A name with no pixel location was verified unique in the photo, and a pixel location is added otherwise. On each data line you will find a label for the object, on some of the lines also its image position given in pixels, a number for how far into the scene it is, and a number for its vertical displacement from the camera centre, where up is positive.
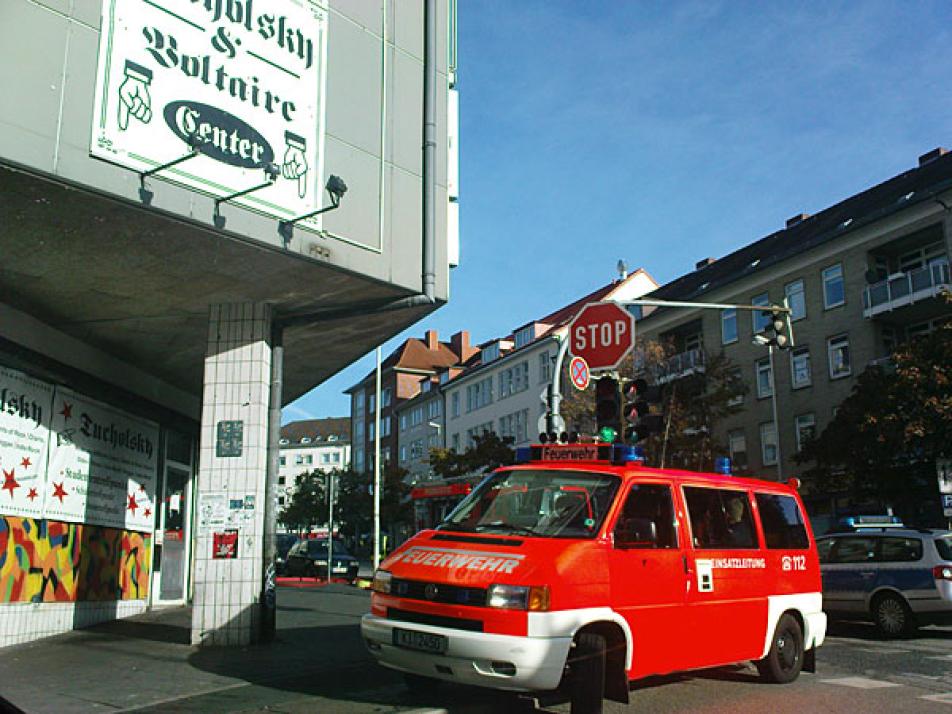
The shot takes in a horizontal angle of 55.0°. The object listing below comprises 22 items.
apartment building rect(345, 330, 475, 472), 90.19 +15.01
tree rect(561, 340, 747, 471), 32.97 +4.57
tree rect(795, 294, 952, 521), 24.39 +2.71
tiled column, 11.84 +0.80
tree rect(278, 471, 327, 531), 86.72 +2.76
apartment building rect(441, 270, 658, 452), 58.06 +10.65
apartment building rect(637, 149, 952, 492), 33.31 +9.07
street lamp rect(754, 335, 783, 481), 38.50 +5.36
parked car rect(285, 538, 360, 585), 33.53 -0.99
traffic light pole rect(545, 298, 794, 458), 13.99 +2.91
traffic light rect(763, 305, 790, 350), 16.62 +3.68
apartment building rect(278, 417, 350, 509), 140.12 +13.10
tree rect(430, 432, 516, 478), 45.09 +3.74
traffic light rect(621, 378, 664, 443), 11.66 +1.57
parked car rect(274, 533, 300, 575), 44.64 -0.57
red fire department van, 6.76 -0.41
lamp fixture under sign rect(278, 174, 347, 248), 10.93 +4.08
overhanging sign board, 9.61 +4.99
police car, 13.48 -0.70
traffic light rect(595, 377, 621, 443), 11.88 +1.61
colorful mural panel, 12.11 -0.41
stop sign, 14.47 +3.11
